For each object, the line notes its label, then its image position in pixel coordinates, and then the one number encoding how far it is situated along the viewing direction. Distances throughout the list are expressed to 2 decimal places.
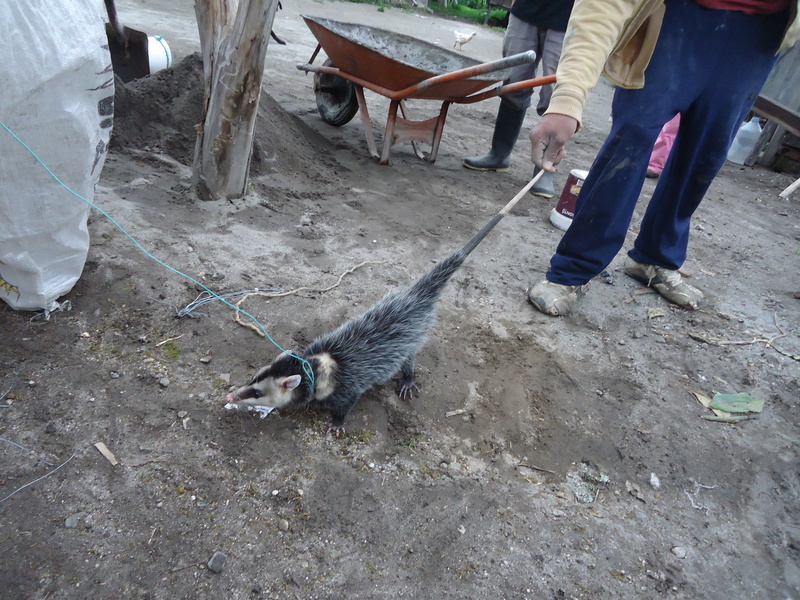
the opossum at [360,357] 2.06
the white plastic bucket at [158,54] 5.07
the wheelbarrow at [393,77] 4.18
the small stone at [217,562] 1.56
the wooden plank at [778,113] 6.43
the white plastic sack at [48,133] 1.73
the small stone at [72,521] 1.58
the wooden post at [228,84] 3.06
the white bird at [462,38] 10.40
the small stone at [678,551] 1.88
